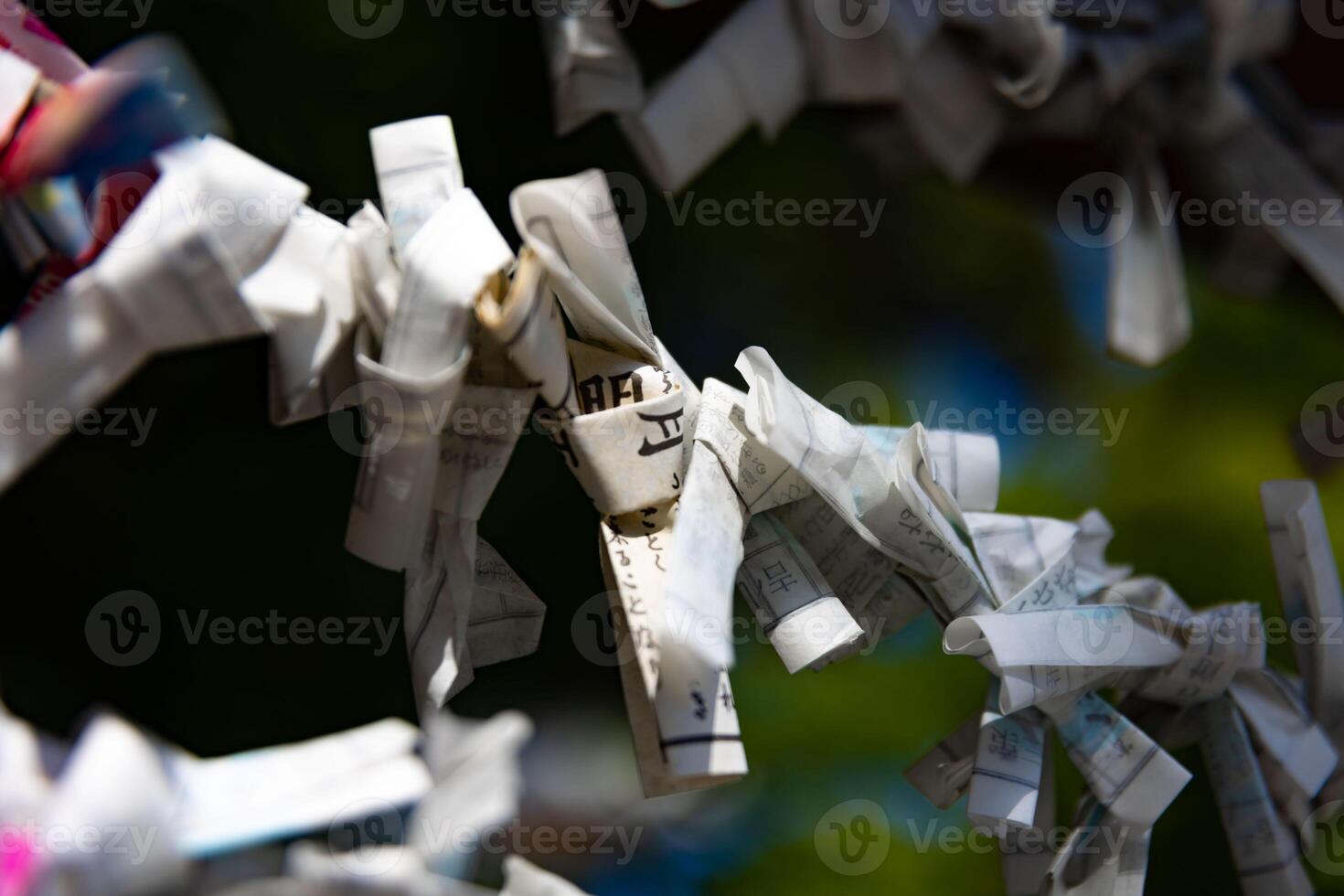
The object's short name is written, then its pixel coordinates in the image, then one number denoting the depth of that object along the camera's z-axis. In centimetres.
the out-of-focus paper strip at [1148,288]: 138
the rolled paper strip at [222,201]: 125
